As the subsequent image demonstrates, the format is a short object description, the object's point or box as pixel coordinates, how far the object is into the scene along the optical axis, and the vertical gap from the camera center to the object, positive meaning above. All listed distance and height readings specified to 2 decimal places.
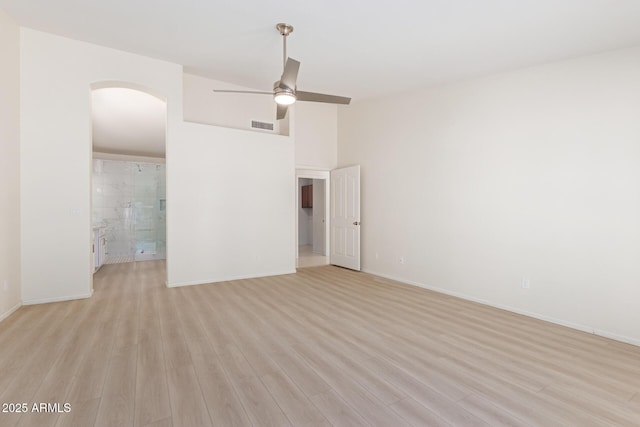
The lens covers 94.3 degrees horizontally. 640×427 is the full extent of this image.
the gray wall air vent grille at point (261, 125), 5.75 +1.61
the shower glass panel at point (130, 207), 7.43 +0.01
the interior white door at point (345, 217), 6.09 -0.22
